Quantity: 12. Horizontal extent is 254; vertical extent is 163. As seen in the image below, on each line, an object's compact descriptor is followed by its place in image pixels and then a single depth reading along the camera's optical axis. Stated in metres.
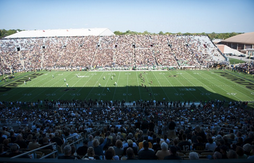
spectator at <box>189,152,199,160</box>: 4.04
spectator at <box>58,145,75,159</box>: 4.18
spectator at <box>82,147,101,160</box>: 4.35
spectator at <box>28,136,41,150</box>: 5.66
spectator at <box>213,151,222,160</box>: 4.07
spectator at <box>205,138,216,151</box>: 5.91
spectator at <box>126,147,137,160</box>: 4.17
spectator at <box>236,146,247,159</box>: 4.55
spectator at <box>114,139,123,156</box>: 5.43
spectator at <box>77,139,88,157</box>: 5.09
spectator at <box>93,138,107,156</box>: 5.20
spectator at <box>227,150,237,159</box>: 3.90
